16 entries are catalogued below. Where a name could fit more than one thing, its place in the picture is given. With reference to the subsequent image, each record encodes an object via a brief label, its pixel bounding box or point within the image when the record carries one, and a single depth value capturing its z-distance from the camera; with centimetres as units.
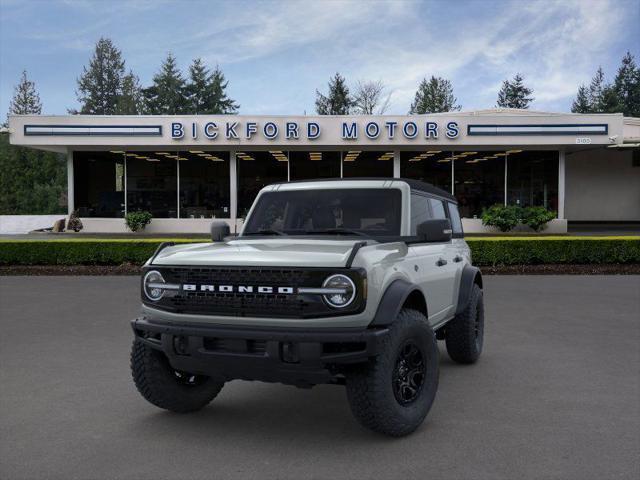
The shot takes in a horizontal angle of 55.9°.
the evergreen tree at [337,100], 7012
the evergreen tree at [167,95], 7181
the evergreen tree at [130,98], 7344
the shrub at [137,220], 2622
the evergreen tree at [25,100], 7462
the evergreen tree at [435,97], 7469
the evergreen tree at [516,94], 7956
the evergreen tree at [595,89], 7913
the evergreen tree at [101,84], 8006
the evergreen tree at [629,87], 7694
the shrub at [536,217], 2519
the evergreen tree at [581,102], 7956
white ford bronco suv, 384
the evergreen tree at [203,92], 7238
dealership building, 2541
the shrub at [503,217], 2564
